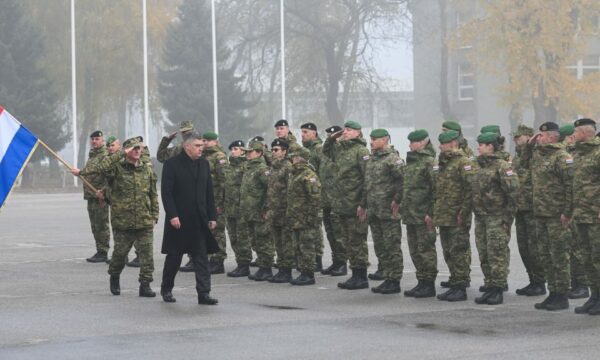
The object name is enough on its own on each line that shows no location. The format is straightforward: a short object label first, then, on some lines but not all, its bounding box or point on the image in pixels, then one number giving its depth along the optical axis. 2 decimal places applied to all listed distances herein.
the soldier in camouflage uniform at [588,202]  13.21
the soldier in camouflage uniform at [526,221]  15.09
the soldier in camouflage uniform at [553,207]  13.62
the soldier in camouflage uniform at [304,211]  16.17
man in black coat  14.40
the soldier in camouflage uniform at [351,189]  16.08
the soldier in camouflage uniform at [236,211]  17.64
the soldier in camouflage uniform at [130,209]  15.02
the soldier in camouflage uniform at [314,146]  17.78
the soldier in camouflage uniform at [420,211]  14.94
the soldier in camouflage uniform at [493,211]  14.12
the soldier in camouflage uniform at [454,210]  14.55
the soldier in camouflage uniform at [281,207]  16.70
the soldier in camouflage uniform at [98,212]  19.73
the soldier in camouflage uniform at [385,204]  15.30
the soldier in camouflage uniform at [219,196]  18.14
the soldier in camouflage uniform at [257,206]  17.17
